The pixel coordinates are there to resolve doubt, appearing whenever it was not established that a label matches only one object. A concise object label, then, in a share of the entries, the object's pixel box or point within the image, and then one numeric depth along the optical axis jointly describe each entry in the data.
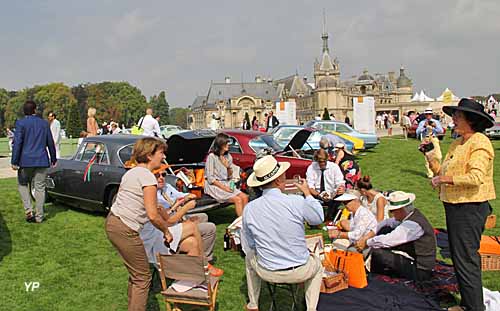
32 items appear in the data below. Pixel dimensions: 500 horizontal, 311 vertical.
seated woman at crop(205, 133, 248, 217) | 8.48
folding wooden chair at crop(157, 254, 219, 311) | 4.86
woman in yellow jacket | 4.68
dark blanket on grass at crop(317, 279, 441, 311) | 5.29
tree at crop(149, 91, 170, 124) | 136.75
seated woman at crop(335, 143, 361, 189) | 11.07
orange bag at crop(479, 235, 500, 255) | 6.46
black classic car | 8.86
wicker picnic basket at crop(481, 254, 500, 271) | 6.43
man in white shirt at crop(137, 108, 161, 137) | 15.19
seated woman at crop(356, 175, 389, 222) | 7.49
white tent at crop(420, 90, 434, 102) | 105.25
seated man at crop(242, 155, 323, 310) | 4.49
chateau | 111.44
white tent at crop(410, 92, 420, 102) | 108.16
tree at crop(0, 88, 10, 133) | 102.62
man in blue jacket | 8.29
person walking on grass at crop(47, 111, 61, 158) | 12.77
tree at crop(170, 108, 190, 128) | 184.50
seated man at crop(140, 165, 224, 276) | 5.55
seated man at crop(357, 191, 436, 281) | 5.84
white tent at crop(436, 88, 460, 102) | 60.37
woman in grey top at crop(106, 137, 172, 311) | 4.59
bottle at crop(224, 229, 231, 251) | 7.76
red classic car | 11.59
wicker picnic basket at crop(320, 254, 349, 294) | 5.60
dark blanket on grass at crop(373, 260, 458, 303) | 5.61
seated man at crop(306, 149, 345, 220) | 9.27
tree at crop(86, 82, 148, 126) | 97.24
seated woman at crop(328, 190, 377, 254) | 6.51
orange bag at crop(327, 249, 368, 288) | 5.82
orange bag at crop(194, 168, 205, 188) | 9.15
